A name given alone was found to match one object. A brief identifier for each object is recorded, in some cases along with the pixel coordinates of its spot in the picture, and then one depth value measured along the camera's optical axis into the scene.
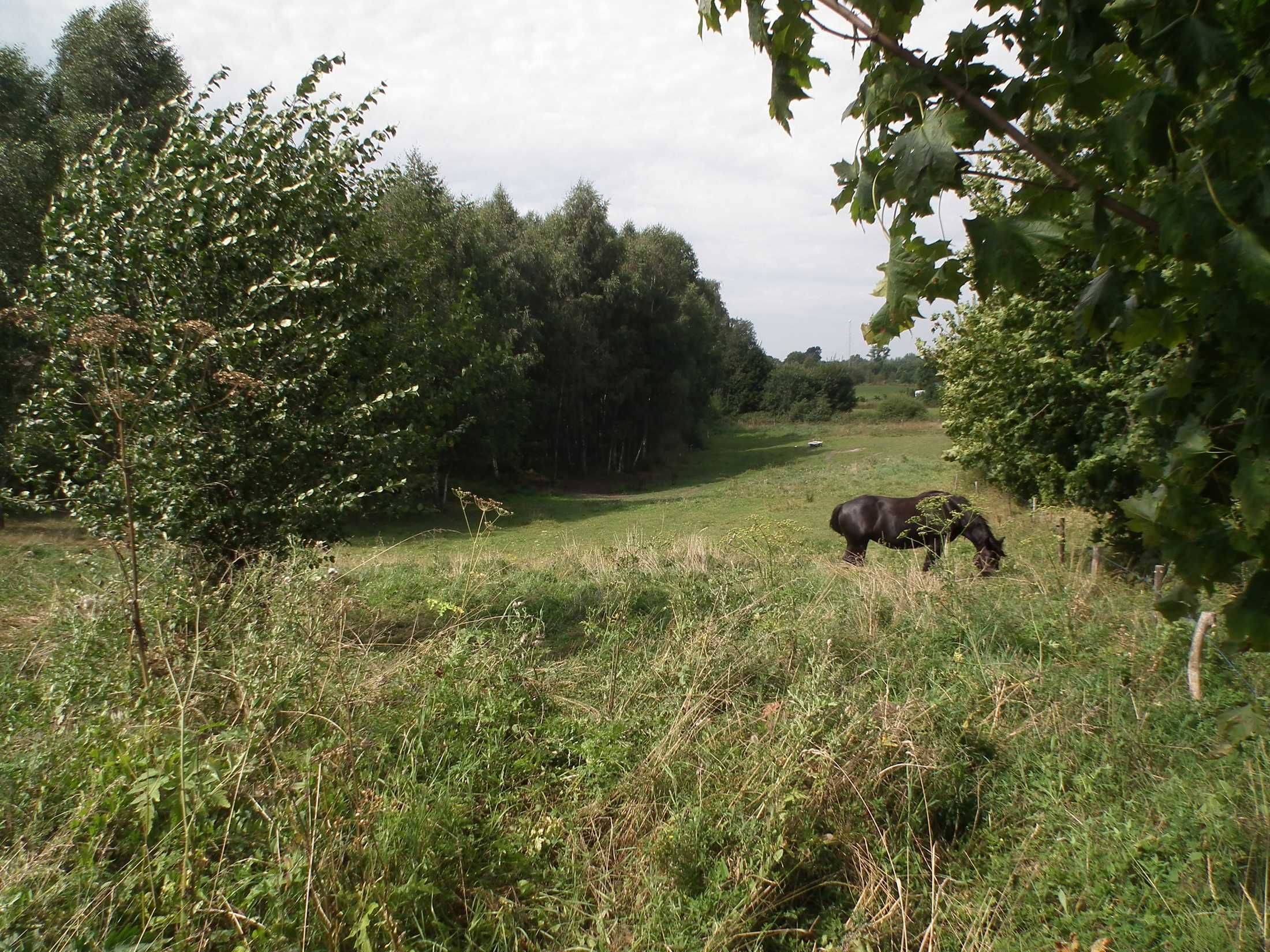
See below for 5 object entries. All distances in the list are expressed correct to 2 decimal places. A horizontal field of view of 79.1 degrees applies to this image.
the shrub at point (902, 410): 63.78
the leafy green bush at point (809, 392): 72.56
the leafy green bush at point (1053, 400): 8.57
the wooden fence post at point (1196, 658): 4.93
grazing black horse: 9.87
